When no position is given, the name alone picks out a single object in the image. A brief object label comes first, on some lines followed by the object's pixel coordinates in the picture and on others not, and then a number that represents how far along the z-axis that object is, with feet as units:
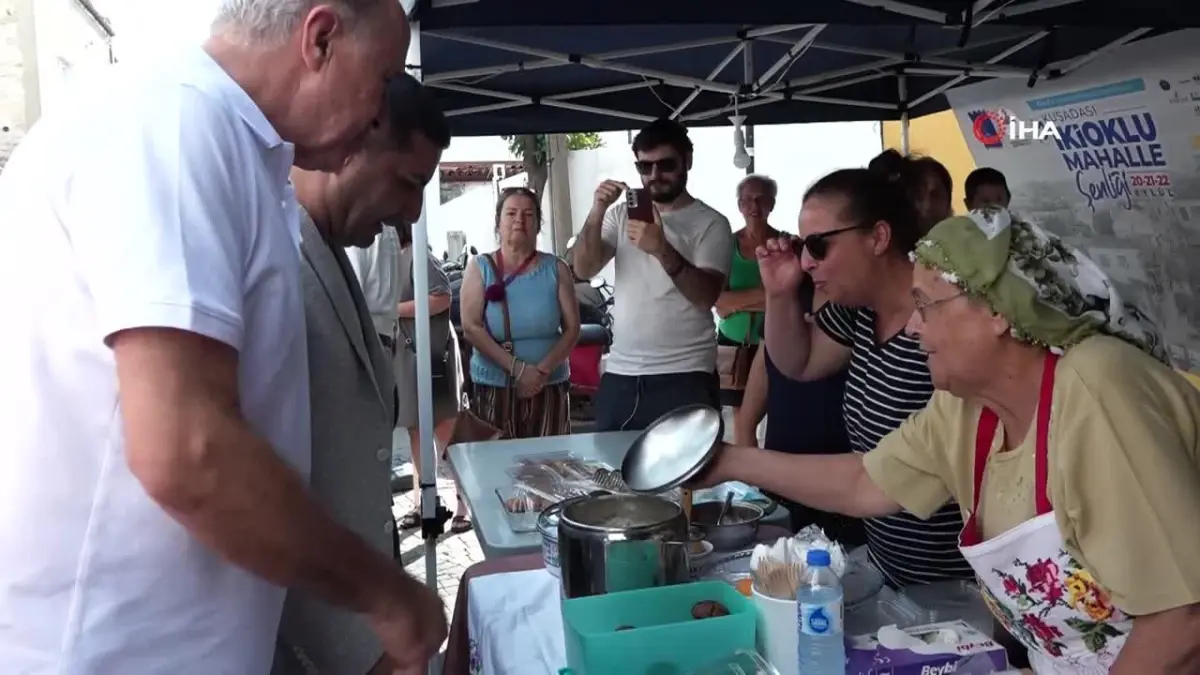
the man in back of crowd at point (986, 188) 13.51
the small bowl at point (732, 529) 5.95
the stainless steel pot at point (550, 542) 5.75
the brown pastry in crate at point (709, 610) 4.40
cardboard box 4.23
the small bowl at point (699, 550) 5.59
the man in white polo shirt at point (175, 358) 2.48
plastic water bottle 4.08
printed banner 12.05
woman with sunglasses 6.02
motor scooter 23.15
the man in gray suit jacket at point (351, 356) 4.43
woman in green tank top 14.99
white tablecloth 4.73
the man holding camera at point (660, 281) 10.85
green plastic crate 4.06
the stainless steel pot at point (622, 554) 4.73
